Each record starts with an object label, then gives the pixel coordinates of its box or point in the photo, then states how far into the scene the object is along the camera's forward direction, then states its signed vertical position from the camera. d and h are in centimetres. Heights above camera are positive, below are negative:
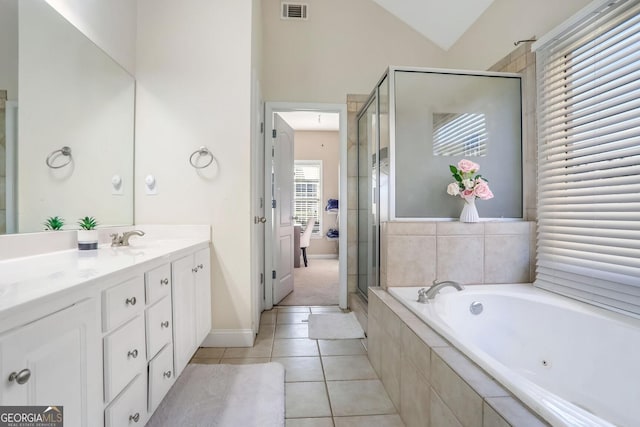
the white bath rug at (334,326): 236 -95
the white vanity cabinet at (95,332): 62 -33
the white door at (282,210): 307 +6
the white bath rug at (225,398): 139 -96
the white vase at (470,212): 196 +2
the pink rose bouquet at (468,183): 189 +21
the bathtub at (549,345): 90 -57
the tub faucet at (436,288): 164 -41
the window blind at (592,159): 135 +29
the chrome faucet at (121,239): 160 -13
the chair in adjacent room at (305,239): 542 -44
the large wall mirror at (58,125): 120 +45
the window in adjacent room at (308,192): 642 +50
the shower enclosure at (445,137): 205 +55
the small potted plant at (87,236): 141 -10
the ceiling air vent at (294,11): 293 +203
